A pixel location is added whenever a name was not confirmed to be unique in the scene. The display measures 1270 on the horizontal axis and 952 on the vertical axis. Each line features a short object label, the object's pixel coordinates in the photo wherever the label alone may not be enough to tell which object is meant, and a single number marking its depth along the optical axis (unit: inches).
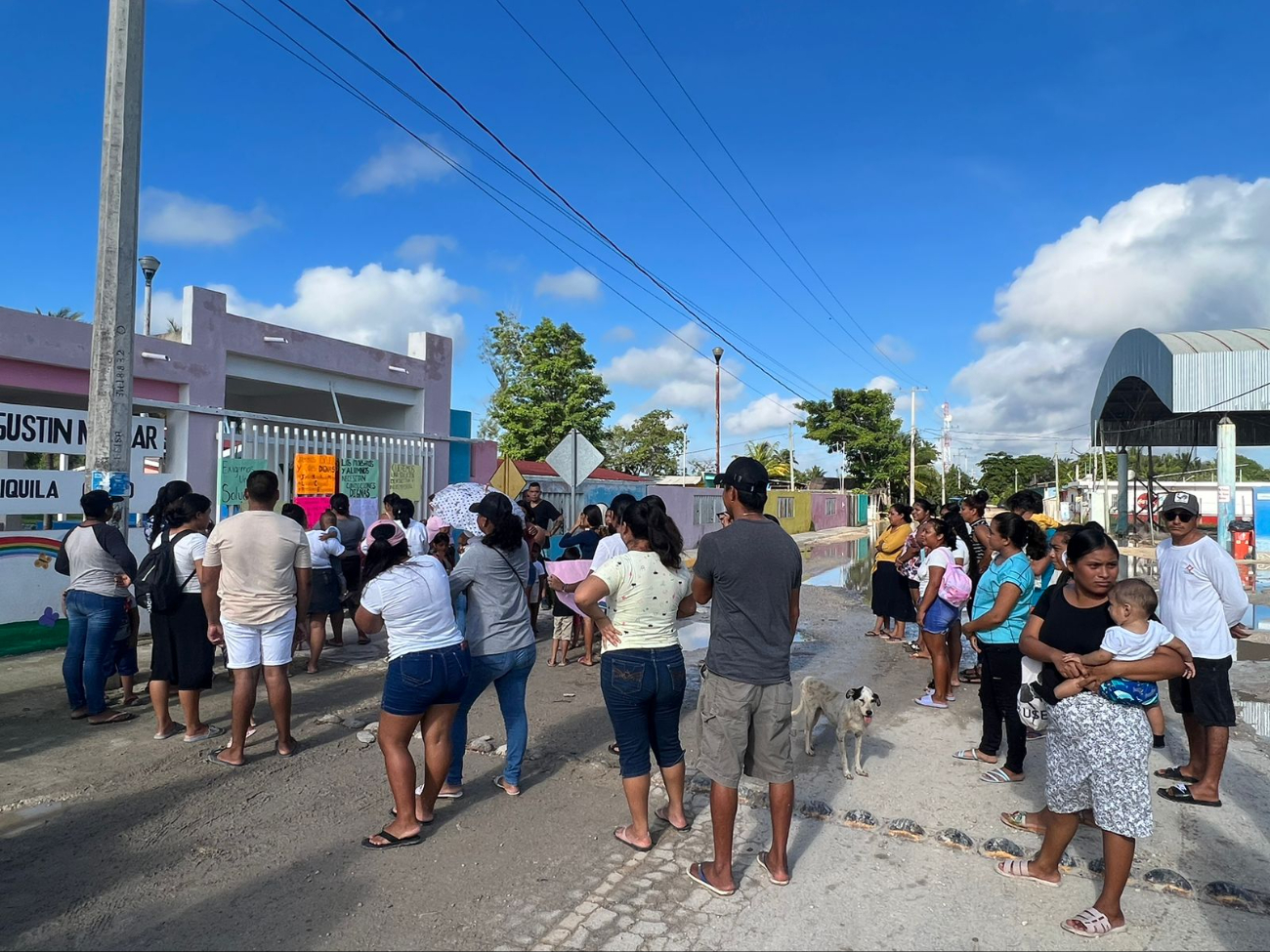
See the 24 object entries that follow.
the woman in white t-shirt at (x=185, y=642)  214.8
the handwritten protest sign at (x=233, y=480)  393.4
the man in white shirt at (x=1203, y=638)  181.5
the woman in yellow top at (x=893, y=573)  377.4
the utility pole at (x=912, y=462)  1682.3
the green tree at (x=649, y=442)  1876.2
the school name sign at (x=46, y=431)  327.3
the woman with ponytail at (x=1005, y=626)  195.3
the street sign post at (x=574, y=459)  458.0
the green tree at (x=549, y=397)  1132.5
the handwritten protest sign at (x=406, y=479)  478.2
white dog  203.6
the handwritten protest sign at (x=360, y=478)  446.0
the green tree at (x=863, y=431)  1727.4
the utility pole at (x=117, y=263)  265.1
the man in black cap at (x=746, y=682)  141.8
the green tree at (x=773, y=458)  2240.9
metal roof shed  823.1
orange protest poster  422.3
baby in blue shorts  128.6
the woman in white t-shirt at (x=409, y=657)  157.1
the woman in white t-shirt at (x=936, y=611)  264.7
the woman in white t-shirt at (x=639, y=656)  156.6
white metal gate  404.8
